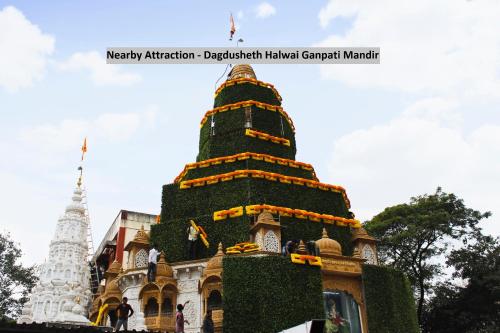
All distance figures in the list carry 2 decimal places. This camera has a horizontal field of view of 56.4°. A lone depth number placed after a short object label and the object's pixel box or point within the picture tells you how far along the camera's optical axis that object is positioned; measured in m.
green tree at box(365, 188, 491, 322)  37.31
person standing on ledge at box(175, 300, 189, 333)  16.78
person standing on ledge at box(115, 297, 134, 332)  16.89
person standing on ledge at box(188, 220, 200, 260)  24.50
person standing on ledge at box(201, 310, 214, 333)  15.97
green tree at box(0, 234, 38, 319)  39.19
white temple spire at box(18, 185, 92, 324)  36.66
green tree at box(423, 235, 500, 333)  33.78
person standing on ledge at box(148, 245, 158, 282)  22.31
